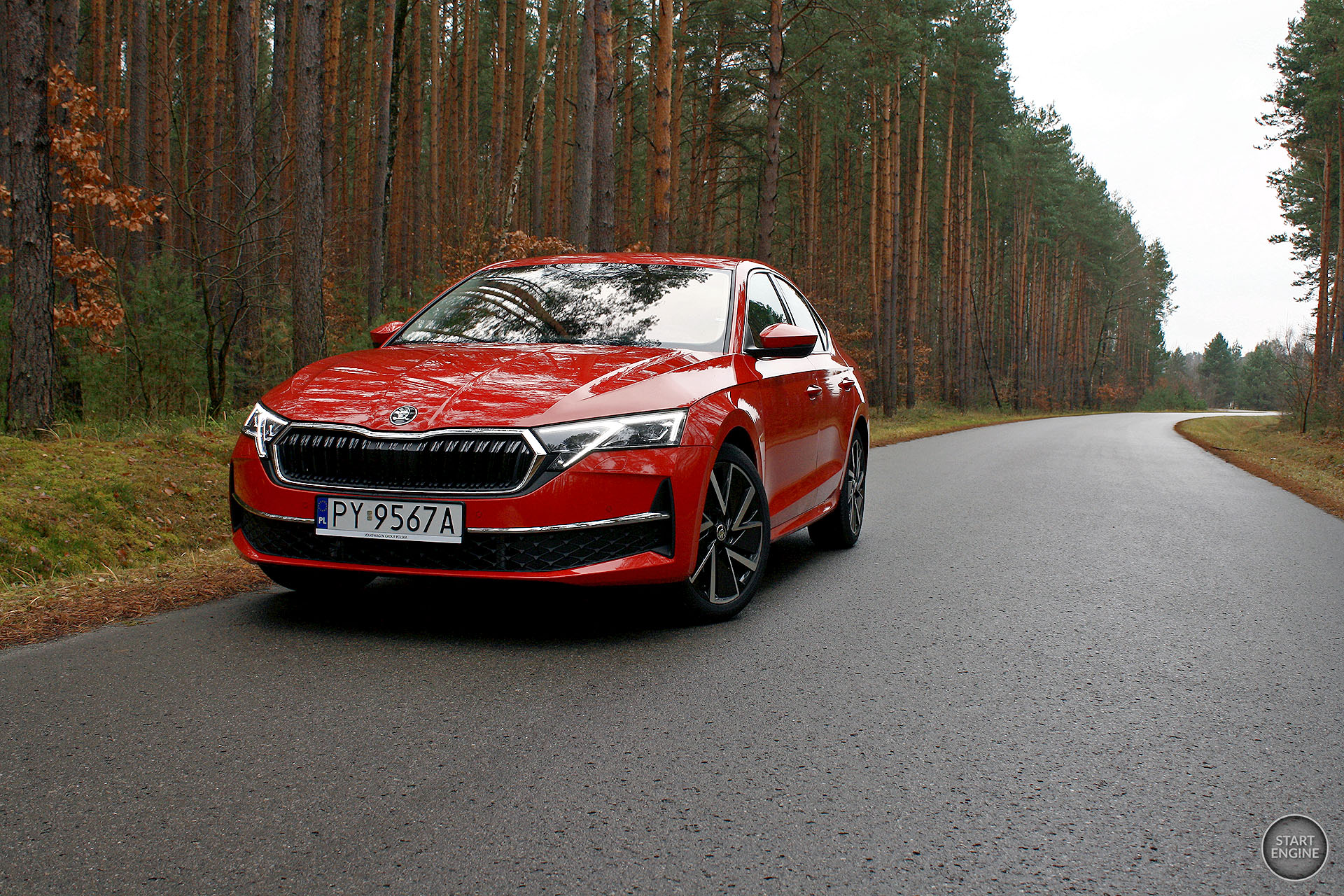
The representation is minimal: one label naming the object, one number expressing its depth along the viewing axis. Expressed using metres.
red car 3.84
